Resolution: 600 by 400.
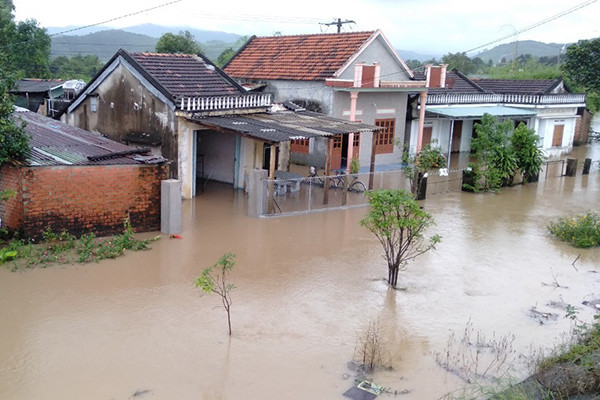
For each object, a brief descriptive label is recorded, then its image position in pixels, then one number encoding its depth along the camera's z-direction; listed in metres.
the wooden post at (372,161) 19.51
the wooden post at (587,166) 26.42
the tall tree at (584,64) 36.56
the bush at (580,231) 14.90
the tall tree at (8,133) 11.83
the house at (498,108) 27.17
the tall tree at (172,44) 43.28
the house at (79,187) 12.20
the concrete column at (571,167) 25.50
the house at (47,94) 28.61
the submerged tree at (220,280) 8.45
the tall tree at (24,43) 35.81
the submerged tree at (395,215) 10.85
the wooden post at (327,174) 17.66
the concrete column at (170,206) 13.66
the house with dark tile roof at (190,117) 17.20
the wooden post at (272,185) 16.16
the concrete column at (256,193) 15.84
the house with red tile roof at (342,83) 22.95
